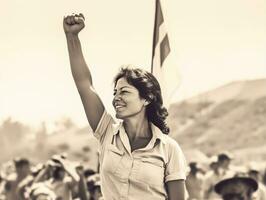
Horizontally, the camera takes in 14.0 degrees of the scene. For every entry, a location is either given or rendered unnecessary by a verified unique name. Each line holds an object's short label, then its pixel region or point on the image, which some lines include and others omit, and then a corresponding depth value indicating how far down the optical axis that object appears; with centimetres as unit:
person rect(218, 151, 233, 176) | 1200
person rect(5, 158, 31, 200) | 1320
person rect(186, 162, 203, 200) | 1235
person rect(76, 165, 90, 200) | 1102
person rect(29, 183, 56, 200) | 893
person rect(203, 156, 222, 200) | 1201
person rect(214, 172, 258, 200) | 809
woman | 478
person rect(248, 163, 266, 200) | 998
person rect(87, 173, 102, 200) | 1012
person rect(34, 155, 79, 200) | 1088
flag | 830
